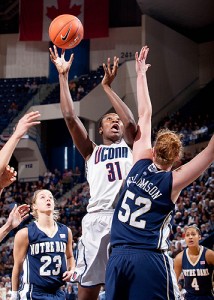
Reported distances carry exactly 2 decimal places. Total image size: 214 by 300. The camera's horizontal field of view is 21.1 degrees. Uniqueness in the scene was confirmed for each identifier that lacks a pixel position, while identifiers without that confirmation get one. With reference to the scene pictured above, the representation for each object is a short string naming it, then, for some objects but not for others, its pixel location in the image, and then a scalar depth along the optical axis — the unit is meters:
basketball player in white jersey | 5.02
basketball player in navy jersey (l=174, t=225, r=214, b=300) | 7.79
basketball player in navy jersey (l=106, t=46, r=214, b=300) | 3.65
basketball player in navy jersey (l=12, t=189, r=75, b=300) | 5.93
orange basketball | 6.19
